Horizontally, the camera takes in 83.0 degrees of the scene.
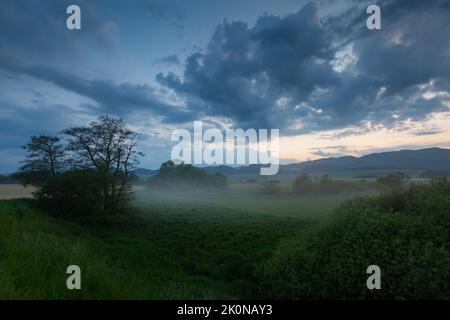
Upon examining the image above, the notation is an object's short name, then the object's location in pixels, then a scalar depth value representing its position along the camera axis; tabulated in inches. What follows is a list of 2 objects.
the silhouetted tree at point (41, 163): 1499.8
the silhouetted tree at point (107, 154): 1401.3
